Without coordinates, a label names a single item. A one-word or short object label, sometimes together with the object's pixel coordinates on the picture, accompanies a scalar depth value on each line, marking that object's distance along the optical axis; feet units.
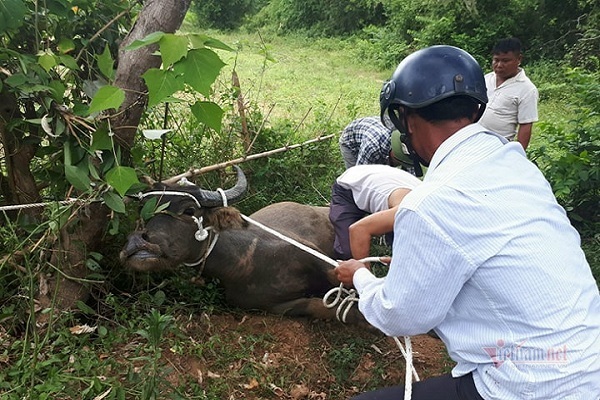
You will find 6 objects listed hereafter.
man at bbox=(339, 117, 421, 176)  14.90
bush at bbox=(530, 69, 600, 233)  17.62
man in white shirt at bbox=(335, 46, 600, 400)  5.91
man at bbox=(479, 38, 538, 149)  18.98
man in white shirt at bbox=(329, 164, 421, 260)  10.24
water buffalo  11.69
